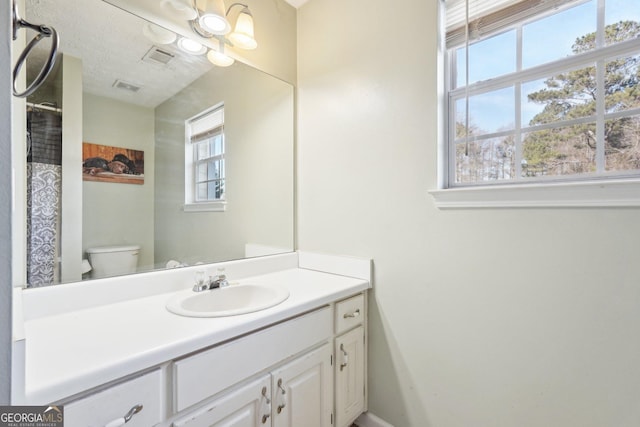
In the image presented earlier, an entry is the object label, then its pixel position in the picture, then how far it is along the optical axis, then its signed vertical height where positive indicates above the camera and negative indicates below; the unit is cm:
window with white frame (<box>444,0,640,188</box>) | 97 +47
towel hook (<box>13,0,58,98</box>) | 55 +37
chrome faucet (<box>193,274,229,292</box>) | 131 -33
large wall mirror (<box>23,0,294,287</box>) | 108 +28
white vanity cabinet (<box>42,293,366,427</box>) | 73 -55
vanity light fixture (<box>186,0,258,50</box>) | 139 +96
